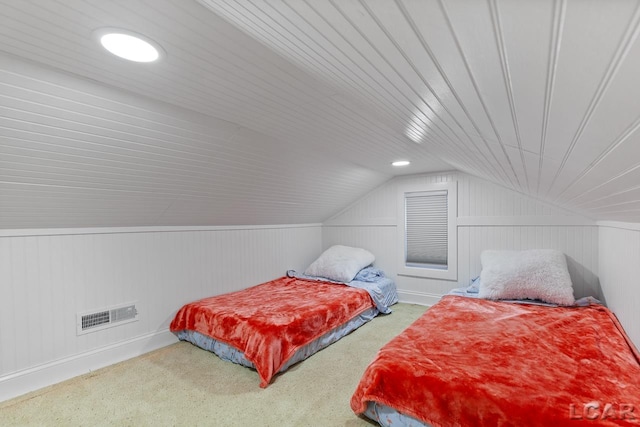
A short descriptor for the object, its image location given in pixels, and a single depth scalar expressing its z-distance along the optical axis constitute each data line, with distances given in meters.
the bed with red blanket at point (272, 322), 2.23
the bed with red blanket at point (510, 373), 1.28
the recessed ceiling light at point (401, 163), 3.17
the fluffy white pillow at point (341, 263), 3.76
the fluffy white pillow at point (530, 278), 2.61
